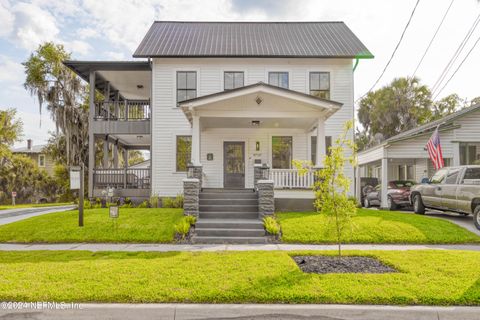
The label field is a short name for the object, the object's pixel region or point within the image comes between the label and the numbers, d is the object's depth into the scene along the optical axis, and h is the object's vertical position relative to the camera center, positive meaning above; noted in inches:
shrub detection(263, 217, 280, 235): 361.2 -54.4
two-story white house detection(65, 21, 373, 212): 596.7 +115.9
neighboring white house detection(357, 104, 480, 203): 581.9 +54.2
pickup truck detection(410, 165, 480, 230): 405.3 -23.1
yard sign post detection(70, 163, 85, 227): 421.7 -4.7
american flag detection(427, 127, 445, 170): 513.3 +35.6
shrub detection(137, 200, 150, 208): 579.8 -50.9
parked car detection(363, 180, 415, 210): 597.2 -34.7
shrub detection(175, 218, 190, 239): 359.6 -56.8
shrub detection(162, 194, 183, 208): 560.4 -45.3
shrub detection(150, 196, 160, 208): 574.2 -46.0
